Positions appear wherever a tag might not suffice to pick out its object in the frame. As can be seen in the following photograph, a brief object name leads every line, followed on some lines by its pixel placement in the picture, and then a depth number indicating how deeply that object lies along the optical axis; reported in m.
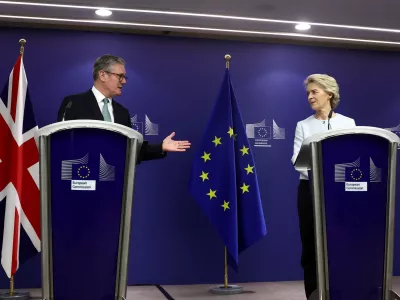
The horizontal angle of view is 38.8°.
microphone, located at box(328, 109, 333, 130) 3.74
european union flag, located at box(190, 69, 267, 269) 4.76
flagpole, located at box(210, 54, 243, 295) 4.95
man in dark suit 3.77
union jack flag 4.28
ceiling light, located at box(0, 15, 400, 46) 5.04
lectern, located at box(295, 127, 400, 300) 2.47
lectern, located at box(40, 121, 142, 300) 2.23
